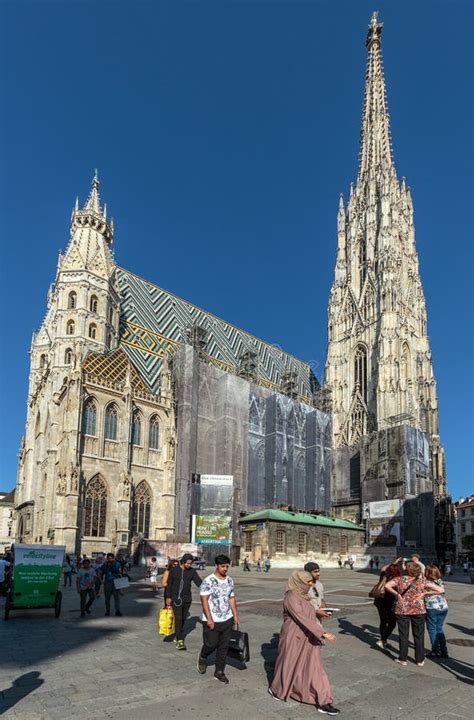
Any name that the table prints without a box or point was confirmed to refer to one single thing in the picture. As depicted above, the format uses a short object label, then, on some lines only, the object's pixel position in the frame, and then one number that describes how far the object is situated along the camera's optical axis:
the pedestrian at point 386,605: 8.12
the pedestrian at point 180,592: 8.02
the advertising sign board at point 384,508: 47.65
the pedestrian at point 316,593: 6.01
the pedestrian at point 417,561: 7.64
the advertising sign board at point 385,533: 46.41
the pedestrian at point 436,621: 7.82
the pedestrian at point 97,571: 13.13
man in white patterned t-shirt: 6.38
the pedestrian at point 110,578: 11.83
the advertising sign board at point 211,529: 37.44
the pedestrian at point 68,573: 21.73
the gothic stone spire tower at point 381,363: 49.50
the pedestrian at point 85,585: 11.80
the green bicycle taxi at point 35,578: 11.51
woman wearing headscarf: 5.49
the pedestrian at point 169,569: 8.30
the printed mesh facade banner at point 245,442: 40.44
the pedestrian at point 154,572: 17.69
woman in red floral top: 7.36
